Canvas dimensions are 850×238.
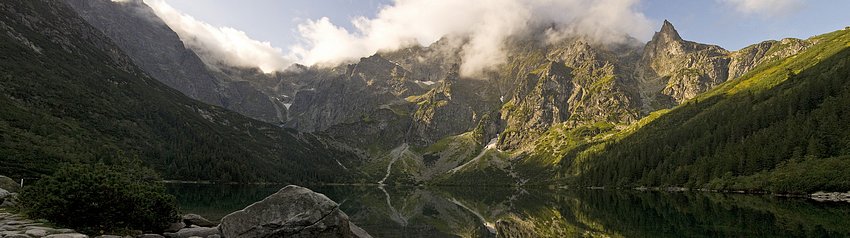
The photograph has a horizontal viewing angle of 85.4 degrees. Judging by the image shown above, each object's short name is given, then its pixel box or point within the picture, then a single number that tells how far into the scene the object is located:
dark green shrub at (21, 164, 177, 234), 20.78
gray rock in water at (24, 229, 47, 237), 17.77
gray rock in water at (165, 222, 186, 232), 27.18
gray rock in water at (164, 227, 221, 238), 25.59
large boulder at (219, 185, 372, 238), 22.95
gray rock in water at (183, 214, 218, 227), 31.78
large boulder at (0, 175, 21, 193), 32.15
